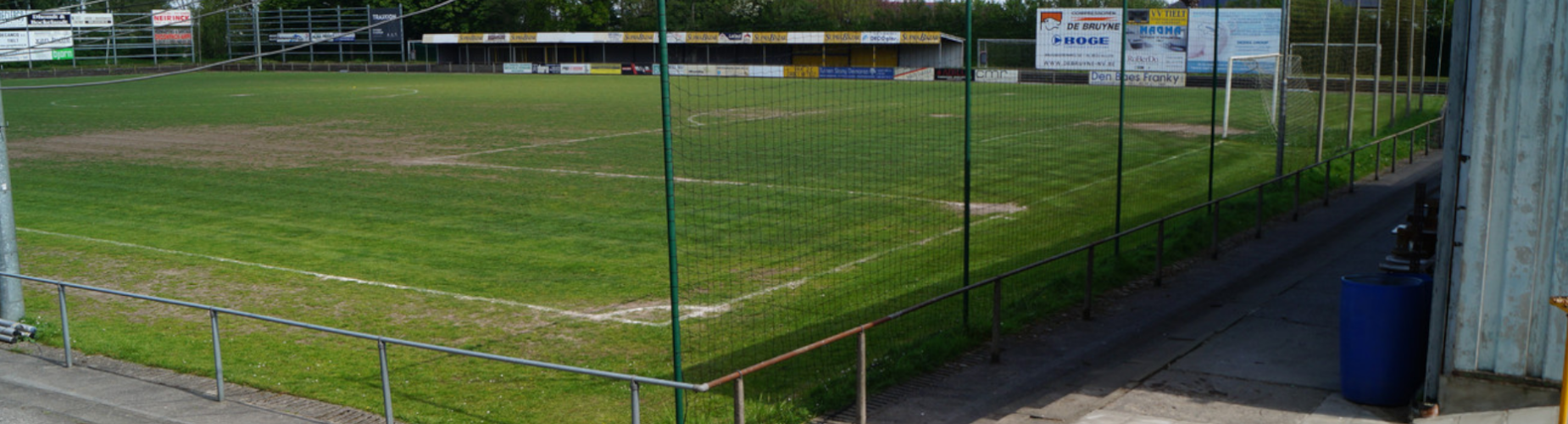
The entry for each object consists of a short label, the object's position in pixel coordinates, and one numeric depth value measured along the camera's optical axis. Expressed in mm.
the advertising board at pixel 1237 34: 40906
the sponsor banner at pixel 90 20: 70631
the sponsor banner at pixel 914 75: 51688
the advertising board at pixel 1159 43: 30516
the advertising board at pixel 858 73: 51156
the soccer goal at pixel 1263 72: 33197
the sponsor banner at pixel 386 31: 83862
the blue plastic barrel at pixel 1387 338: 8250
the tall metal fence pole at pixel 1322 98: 22484
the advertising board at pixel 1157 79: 41484
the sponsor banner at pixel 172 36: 78625
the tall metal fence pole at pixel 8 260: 11711
